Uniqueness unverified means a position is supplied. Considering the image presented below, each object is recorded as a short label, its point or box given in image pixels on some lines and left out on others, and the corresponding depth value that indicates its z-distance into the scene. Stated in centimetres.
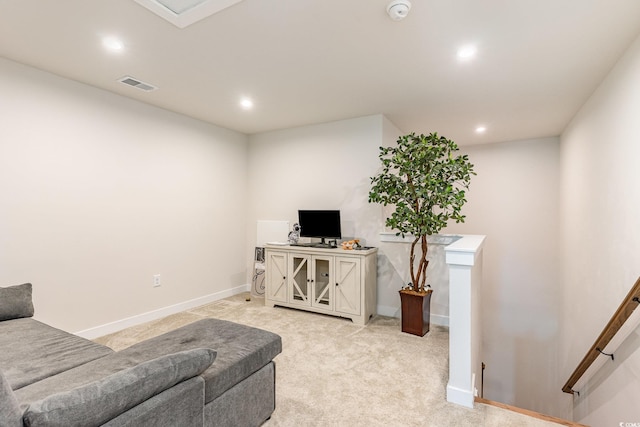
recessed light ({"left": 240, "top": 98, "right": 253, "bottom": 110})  348
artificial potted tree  313
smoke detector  184
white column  204
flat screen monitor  396
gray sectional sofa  101
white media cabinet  353
